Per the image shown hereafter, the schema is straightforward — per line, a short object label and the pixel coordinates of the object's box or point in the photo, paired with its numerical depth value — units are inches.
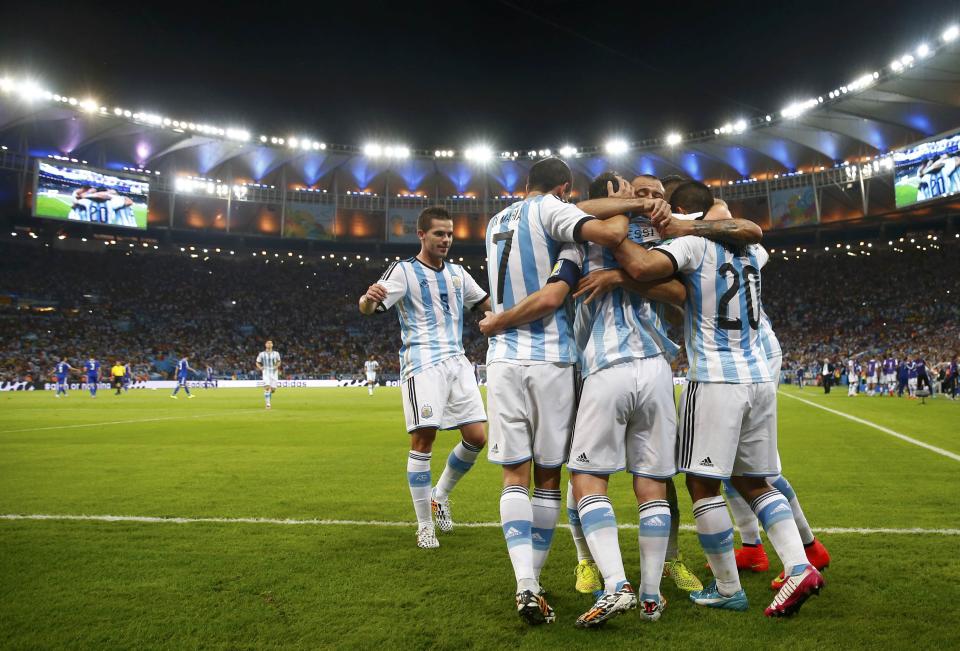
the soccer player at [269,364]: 804.1
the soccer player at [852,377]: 1062.4
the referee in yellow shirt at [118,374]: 1125.7
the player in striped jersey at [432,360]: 201.9
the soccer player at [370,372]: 1184.8
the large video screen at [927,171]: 1366.9
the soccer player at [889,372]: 1083.9
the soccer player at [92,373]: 1059.0
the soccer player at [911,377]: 955.9
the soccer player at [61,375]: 1033.1
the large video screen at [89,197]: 1568.7
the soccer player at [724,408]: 131.0
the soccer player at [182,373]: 1000.9
